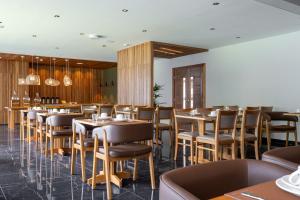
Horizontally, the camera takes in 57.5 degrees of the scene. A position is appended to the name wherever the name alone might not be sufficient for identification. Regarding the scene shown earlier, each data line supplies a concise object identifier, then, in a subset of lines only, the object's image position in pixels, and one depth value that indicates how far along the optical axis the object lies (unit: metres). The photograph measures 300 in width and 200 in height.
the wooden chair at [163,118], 5.98
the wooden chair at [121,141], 3.05
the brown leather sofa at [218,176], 1.23
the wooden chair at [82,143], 3.54
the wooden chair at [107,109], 7.37
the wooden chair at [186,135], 4.58
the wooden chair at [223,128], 4.08
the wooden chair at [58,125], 4.59
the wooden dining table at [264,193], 0.96
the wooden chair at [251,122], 4.43
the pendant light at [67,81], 9.93
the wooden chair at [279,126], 5.89
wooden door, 9.90
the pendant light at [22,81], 9.62
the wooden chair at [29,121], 5.98
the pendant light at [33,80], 8.53
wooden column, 8.45
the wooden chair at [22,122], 6.95
